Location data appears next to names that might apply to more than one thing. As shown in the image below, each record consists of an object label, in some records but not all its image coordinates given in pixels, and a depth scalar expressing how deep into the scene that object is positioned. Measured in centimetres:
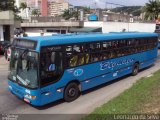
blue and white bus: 884
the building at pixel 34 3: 15771
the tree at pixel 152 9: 5992
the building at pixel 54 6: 14088
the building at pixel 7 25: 3098
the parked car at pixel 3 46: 2593
